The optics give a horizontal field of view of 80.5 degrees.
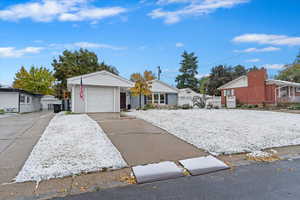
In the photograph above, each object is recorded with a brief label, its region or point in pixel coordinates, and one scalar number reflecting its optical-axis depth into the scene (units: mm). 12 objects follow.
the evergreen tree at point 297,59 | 33247
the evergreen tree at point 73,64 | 25984
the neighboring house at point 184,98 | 24734
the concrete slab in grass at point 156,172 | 3096
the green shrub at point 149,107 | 17798
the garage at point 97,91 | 14078
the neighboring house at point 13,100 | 17119
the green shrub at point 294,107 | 16981
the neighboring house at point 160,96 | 21275
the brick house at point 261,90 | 20583
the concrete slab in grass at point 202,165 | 3428
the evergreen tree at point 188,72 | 43312
